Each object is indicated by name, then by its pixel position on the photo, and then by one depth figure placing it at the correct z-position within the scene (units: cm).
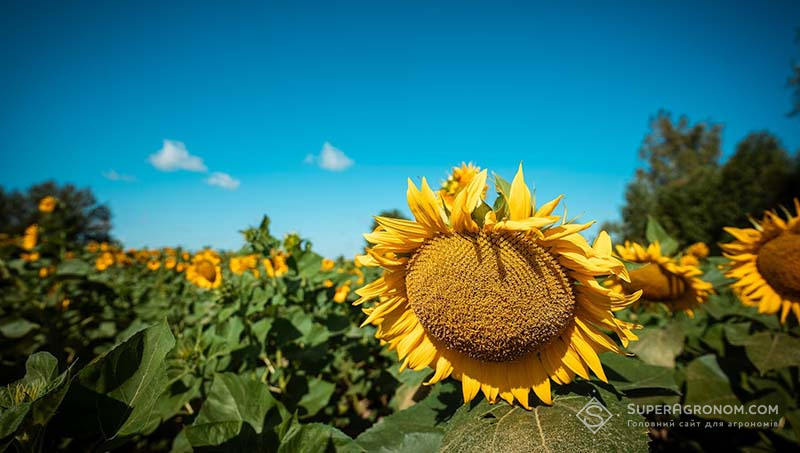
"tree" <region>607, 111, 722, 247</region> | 2453
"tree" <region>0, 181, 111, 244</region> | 2370
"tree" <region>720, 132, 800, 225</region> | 2112
